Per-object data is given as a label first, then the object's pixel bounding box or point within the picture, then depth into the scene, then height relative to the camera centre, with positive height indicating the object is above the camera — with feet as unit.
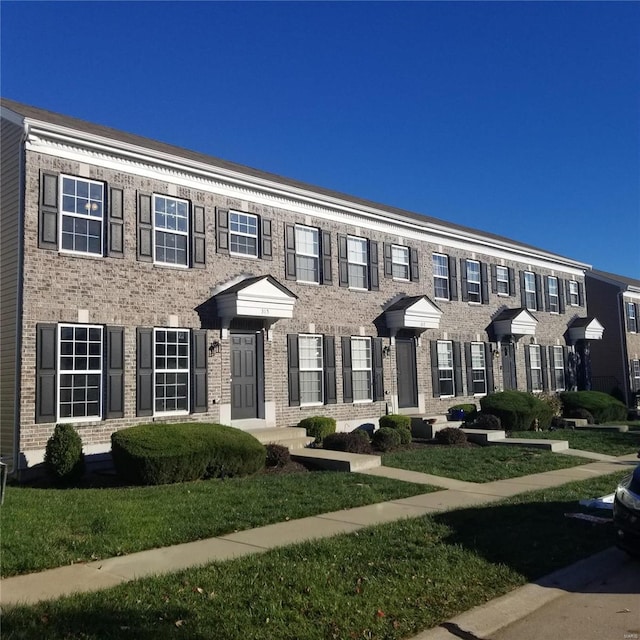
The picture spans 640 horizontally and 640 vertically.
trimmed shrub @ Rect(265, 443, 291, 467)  43.75 -5.32
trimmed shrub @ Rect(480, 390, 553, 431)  65.57 -3.87
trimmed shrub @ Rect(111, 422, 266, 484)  37.01 -4.25
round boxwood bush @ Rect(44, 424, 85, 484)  38.58 -4.30
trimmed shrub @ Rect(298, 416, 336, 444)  54.03 -4.19
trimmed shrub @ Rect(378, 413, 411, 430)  59.47 -4.31
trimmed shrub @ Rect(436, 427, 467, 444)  56.70 -5.50
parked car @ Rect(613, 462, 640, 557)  21.20 -4.89
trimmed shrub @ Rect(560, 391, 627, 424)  77.46 -4.19
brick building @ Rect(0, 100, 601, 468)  42.86 +6.62
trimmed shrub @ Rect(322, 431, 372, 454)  49.29 -5.10
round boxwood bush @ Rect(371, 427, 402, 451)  52.75 -5.24
